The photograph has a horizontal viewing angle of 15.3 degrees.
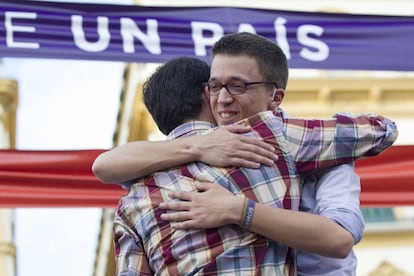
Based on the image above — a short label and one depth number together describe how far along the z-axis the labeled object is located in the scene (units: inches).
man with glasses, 155.2
